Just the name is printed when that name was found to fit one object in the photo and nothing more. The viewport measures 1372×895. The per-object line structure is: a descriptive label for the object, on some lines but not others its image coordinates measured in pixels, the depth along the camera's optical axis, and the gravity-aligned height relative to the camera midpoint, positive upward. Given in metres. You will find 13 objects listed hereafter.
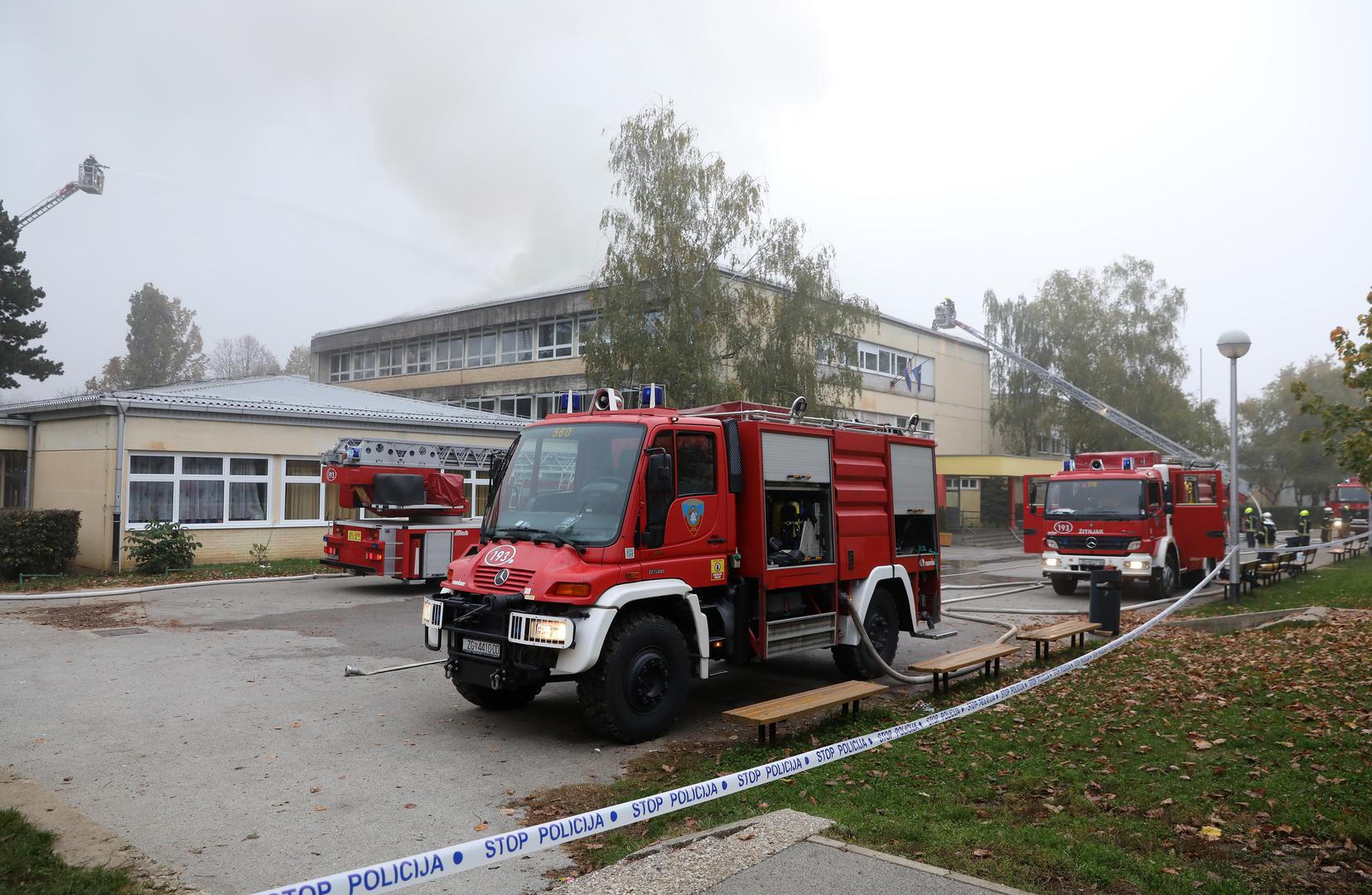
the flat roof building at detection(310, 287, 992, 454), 40.03 +7.00
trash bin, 12.87 -1.45
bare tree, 94.40 +15.49
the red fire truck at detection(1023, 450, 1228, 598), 17.89 -0.49
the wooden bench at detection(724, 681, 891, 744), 7.04 -1.66
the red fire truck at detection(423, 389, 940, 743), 7.41 -0.52
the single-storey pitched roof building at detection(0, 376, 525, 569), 20.77 +1.22
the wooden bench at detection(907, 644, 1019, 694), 9.20 -1.69
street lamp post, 15.27 +1.50
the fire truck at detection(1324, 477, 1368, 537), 37.81 -0.66
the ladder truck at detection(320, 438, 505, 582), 17.98 -0.15
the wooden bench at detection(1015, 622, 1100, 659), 10.89 -1.65
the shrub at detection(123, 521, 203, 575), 19.84 -0.83
